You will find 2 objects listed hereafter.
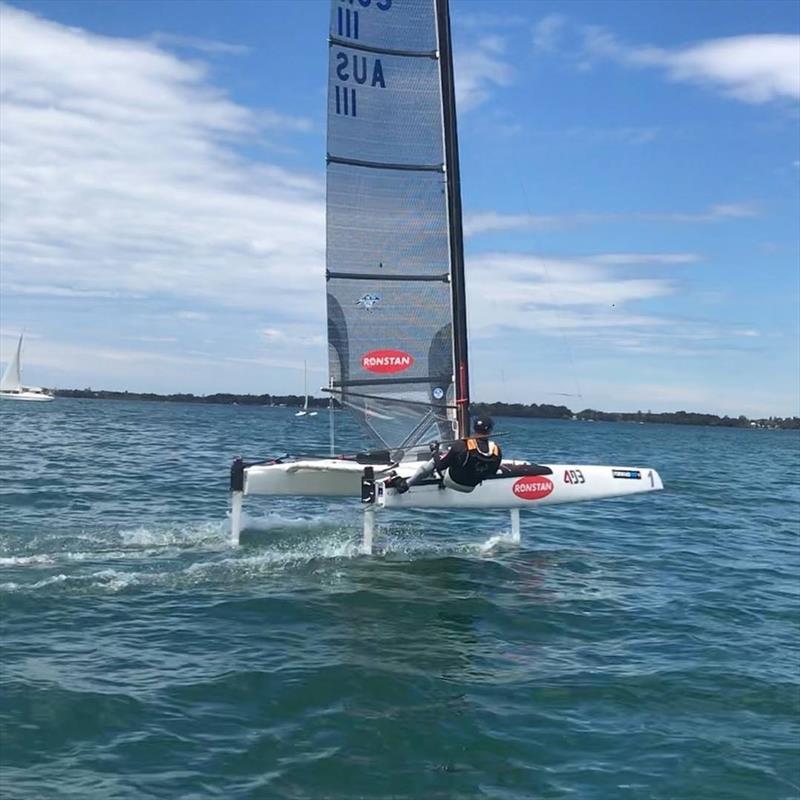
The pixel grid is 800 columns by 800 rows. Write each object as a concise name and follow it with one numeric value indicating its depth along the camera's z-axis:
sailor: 10.34
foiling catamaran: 11.34
